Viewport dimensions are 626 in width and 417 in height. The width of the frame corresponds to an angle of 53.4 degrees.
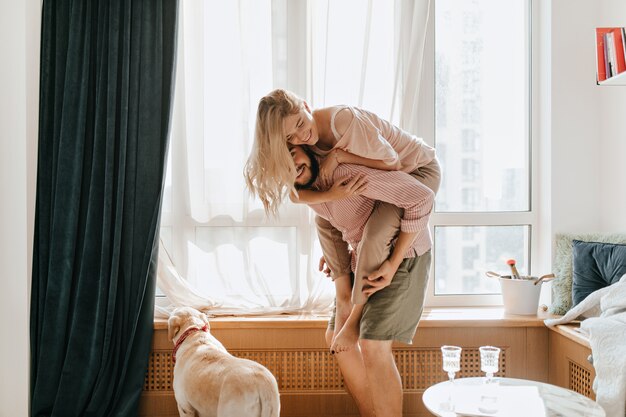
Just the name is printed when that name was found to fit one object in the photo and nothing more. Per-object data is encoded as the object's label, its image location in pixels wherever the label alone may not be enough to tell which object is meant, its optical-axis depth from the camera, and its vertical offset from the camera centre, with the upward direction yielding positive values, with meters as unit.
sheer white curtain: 2.87 +0.54
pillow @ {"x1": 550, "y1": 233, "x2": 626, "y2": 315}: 2.75 -0.20
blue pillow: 2.52 -0.17
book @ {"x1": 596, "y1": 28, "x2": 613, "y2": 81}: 2.44 +0.67
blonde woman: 1.89 +0.21
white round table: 1.82 -0.54
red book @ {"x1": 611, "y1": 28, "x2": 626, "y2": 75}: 2.34 +0.66
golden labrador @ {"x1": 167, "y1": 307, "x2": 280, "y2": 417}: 1.96 -0.52
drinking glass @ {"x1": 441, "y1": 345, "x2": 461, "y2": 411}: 1.97 -0.43
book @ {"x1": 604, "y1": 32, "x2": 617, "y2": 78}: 2.38 +0.66
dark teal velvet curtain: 2.67 +0.08
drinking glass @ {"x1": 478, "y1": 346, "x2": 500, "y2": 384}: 1.97 -0.43
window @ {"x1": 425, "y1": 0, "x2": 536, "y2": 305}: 3.07 +0.40
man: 2.04 -0.13
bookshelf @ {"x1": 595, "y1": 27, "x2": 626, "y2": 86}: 2.34 +0.65
